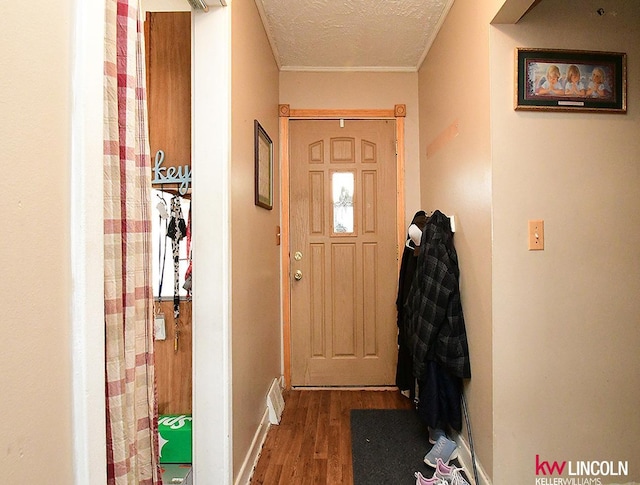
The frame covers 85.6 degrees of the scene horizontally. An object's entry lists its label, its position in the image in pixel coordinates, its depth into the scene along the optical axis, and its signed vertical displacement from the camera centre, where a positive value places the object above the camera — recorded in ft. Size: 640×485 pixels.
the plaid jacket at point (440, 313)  5.89 -1.27
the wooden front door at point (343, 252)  9.28 -0.28
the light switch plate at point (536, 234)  4.99 +0.08
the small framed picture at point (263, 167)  6.57 +1.59
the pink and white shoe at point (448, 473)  5.56 -3.83
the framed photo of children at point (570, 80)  4.99 +2.31
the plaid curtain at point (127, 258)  2.51 -0.11
